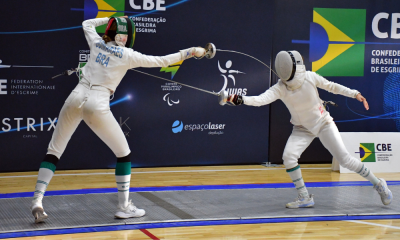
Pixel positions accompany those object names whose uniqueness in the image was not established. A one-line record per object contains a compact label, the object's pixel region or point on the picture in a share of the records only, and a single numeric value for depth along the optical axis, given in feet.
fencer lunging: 24.20
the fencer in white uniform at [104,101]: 20.65
